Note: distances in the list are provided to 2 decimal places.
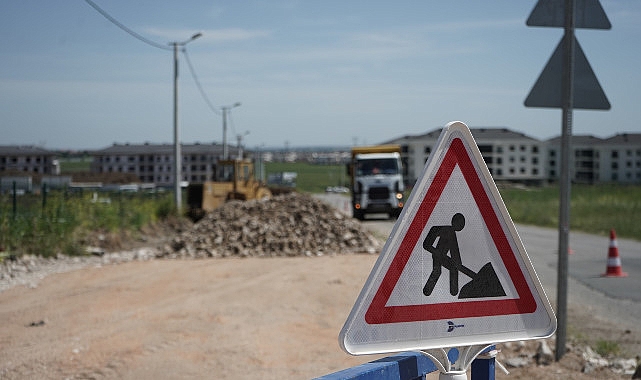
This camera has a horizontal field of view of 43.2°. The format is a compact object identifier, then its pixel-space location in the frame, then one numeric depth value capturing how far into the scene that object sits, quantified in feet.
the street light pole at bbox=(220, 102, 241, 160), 186.09
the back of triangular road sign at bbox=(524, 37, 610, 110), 23.59
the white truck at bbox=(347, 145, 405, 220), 114.52
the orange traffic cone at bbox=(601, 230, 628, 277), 49.87
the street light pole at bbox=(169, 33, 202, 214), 104.01
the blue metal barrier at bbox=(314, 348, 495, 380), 8.75
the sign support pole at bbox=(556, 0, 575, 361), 23.35
